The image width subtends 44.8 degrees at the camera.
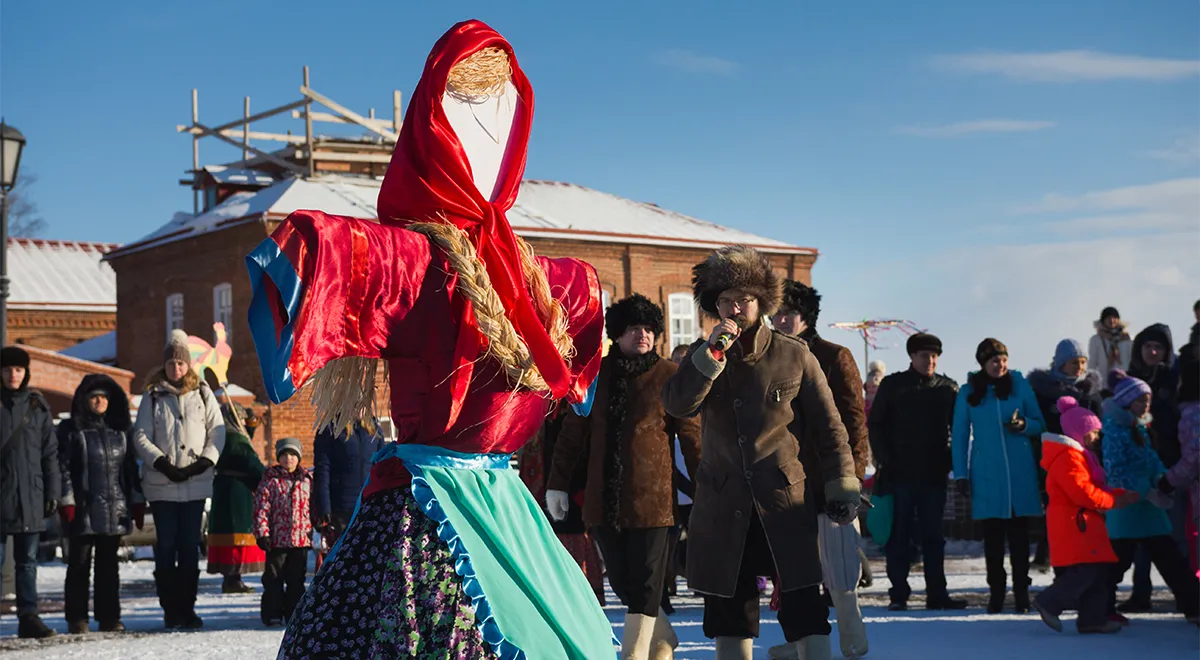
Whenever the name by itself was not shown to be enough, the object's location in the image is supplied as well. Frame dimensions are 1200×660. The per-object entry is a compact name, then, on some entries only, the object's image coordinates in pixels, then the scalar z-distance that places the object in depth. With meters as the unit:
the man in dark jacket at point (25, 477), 9.39
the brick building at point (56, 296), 47.31
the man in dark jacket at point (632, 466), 7.11
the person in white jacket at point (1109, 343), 13.62
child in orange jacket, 8.34
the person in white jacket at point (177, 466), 9.70
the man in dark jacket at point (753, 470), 5.82
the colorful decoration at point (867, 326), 31.19
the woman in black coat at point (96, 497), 9.58
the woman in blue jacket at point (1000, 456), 9.73
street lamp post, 12.95
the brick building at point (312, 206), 32.09
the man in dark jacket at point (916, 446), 10.07
